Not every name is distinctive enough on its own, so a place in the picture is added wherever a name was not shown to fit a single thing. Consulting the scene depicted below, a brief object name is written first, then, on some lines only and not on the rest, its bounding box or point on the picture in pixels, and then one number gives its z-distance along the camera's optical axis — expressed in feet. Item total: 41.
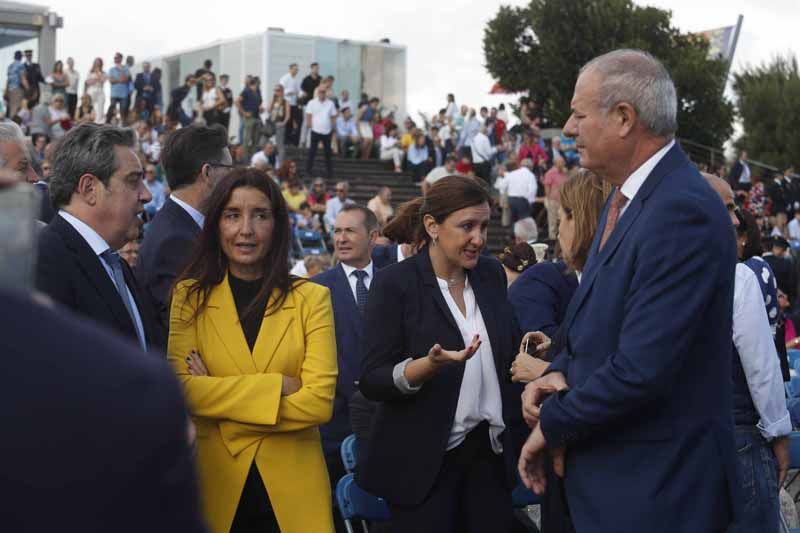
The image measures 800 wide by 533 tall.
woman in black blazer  13.78
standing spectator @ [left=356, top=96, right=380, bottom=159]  91.66
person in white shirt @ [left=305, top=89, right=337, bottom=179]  78.48
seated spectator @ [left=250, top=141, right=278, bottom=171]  75.21
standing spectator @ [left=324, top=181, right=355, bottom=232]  65.87
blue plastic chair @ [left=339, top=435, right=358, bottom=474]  17.54
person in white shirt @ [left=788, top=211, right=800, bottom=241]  80.20
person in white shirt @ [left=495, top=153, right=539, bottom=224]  73.46
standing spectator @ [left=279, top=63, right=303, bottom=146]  84.38
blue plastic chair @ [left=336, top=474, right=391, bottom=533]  16.63
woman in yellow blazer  12.35
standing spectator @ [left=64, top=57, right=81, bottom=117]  79.30
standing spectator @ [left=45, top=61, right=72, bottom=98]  78.23
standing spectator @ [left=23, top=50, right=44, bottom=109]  77.87
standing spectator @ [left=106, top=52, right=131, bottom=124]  80.28
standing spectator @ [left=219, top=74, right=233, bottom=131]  79.00
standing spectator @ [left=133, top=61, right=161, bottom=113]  81.51
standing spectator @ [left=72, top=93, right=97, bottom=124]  76.68
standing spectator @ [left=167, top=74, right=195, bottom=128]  81.15
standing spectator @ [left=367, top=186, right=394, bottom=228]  64.39
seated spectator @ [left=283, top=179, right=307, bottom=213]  65.51
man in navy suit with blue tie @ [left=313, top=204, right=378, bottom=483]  20.89
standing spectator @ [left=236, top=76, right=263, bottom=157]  82.28
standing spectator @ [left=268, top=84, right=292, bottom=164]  84.33
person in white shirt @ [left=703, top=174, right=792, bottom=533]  13.83
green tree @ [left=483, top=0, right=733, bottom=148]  151.84
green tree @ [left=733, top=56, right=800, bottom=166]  158.40
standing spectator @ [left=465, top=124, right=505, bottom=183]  86.33
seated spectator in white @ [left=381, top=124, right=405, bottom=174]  90.53
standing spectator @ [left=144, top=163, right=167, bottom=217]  60.29
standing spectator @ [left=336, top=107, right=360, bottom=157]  88.94
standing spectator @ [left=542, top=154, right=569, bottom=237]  66.44
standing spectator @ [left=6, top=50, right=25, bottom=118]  77.41
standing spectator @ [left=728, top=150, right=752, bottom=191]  92.17
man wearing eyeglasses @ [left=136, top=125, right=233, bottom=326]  14.82
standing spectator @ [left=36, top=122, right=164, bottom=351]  11.38
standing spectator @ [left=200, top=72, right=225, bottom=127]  78.18
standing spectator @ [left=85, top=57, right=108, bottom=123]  80.18
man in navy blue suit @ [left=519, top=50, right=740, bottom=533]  9.13
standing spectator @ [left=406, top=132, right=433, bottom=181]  89.30
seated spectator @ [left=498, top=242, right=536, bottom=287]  22.75
